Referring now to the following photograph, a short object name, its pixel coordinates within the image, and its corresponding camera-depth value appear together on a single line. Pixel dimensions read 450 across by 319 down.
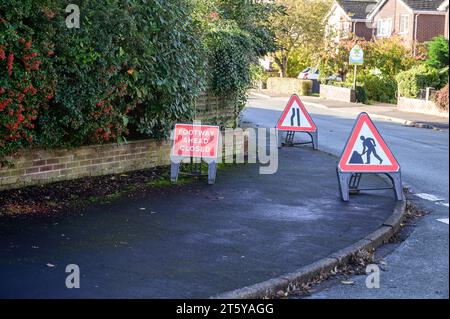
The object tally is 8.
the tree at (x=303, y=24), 47.50
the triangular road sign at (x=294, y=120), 15.45
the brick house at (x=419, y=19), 48.47
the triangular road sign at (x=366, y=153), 9.62
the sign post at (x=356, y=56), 35.72
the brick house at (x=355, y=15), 57.78
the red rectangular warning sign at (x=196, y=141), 10.34
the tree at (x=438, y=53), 31.08
